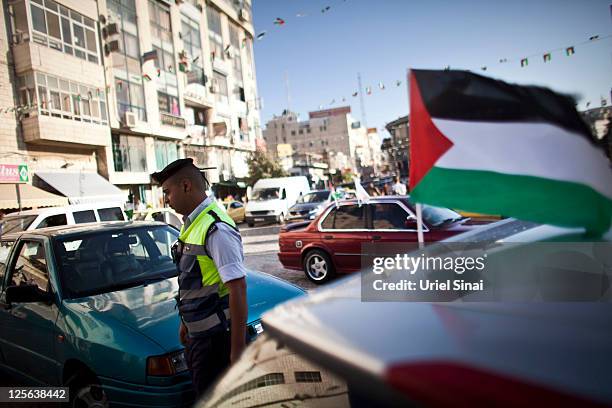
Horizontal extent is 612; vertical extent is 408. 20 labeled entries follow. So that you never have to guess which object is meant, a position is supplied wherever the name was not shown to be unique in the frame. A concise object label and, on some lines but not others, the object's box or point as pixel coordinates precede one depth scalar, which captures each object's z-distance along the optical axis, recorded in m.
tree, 38.53
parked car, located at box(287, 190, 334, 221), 16.47
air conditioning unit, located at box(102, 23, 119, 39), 23.82
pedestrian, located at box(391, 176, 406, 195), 16.09
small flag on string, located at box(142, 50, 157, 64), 26.83
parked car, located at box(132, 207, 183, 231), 13.02
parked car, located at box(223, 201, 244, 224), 22.11
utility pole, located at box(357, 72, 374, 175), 122.94
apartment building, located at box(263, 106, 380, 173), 95.38
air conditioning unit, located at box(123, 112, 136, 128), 24.59
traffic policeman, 2.24
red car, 6.35
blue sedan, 2.50
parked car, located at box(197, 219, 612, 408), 0.67
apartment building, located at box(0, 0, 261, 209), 19.00
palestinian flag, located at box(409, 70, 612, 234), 1.10
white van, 20.08
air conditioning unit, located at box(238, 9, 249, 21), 43.41
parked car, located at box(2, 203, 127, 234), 8.75
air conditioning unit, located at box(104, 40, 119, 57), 23.97
